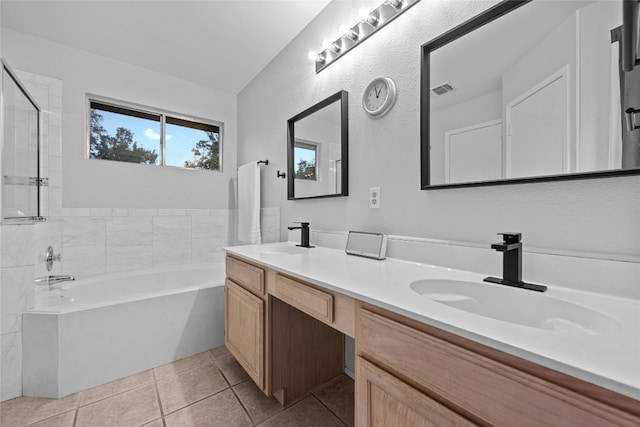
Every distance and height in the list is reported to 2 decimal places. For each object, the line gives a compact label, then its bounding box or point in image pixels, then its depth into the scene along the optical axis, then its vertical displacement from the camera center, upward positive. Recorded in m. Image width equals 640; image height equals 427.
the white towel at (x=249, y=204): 2.45 +0.09
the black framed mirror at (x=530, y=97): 0.72 +0.39
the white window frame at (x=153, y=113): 2.35 +1.02
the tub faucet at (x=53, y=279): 1.82 -0.48
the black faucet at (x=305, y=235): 1.77 -0.15
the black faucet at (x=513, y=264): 0.79 -0.16
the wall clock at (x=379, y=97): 1.32 +0.61
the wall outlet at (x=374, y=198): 1.40 +0.08
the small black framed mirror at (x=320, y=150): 1.59 +0.44
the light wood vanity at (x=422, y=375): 0.41 -0.34
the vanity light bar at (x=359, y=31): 1.30 +1.04
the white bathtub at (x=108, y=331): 1.52 -0.77
